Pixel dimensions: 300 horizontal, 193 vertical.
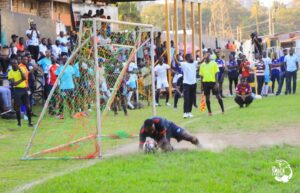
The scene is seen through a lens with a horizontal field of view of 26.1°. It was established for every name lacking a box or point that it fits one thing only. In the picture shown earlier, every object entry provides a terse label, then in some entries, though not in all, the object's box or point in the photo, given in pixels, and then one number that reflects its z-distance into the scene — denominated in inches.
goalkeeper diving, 469.1
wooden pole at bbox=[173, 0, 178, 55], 1189.7
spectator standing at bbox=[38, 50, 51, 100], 910.4
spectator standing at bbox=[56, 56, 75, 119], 685.9
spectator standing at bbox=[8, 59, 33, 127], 737.7
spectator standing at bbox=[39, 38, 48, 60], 946.3
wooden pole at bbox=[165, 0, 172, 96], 1158.3
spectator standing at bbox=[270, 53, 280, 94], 1203.9
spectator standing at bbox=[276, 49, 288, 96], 1159.0
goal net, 507.2
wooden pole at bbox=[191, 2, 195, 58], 1266.6
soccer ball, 470.6
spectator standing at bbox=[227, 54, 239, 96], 1163.3
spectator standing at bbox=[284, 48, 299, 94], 1137.2
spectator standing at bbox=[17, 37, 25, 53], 894.8
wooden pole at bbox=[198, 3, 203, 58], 1317.7
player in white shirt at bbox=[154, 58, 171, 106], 1032.8
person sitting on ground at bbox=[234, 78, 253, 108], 906.5
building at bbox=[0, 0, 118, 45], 953.5
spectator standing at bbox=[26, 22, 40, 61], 939.3
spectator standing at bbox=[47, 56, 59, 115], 876.0
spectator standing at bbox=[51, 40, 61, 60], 961.7
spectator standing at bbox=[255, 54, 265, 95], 1128.8
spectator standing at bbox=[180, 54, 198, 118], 781.9
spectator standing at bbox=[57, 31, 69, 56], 985.5
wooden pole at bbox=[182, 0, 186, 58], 1249.1
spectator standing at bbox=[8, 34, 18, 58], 872.3
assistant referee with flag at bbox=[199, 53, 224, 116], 794.2
